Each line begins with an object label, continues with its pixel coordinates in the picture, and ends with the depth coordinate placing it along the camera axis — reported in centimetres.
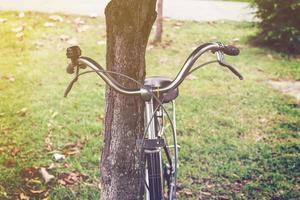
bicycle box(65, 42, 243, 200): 201
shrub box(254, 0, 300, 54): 837
